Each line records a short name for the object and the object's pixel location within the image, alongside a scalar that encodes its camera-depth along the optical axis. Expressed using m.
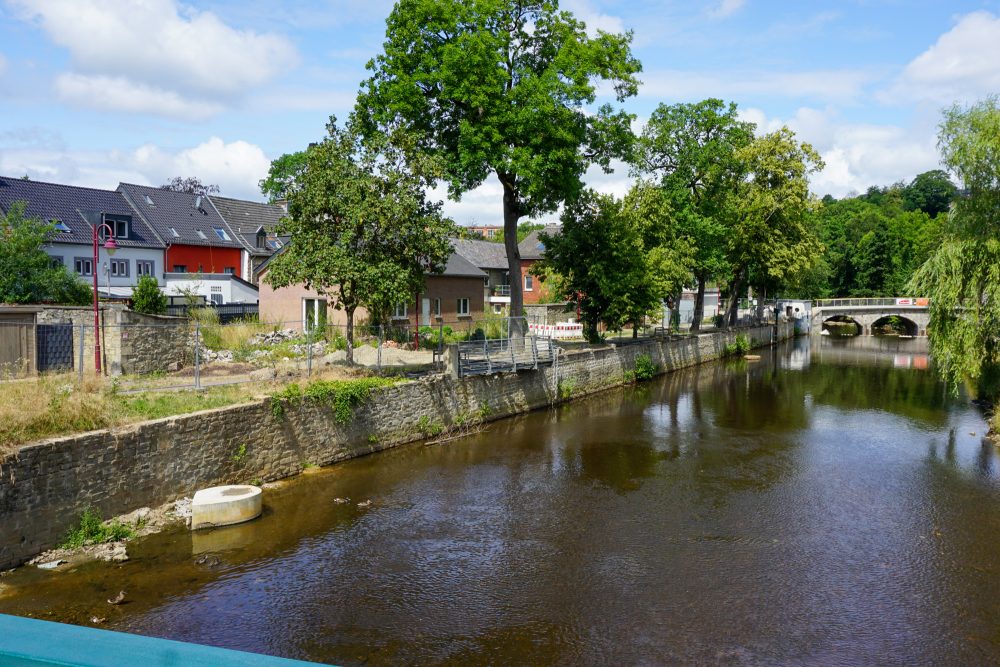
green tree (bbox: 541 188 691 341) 32.62
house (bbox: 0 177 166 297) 38.12
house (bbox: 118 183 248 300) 45.47
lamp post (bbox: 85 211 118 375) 17.42
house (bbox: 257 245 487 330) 33.16
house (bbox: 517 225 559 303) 58.47
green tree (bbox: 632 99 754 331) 40.00
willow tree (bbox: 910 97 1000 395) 21.94
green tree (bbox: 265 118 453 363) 19.25
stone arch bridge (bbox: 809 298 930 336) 63.91
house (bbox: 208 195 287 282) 49.72
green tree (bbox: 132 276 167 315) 29.30
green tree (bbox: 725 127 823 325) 44.47
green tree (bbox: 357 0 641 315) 25.08
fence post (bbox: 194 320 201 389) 17.02
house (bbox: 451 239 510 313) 51.00
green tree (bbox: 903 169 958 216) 109.12
